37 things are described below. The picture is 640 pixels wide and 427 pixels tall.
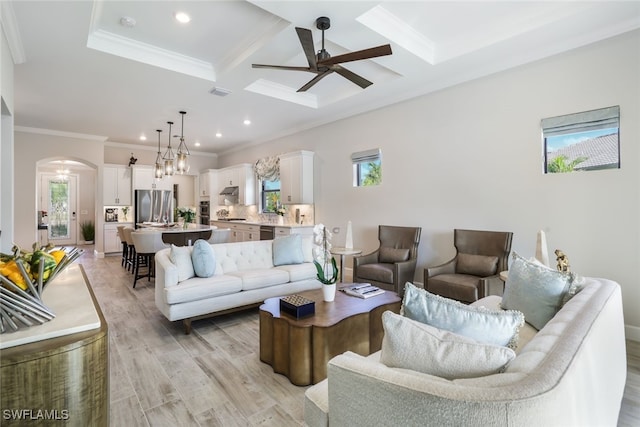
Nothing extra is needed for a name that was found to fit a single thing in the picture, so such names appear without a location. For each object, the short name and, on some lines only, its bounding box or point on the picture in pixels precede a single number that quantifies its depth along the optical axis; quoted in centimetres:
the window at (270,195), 810
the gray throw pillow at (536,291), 198
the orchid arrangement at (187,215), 718
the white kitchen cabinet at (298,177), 657
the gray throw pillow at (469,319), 129
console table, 94
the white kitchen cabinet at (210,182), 953
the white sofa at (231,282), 330
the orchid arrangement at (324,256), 287
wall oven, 970
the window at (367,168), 547
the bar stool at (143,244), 503
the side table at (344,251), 499
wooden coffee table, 237
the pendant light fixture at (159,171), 657
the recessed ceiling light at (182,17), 310
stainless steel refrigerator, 886
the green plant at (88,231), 1072
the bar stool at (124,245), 632
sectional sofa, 81
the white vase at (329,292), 289
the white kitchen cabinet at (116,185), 839
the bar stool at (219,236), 596
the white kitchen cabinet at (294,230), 645
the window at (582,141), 325
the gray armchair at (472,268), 341
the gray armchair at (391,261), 425
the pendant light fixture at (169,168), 593
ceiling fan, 262
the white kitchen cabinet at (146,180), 880
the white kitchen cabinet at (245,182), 848
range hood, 881
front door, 1048
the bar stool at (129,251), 582
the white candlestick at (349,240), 536
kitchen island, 548
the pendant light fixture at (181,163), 544
